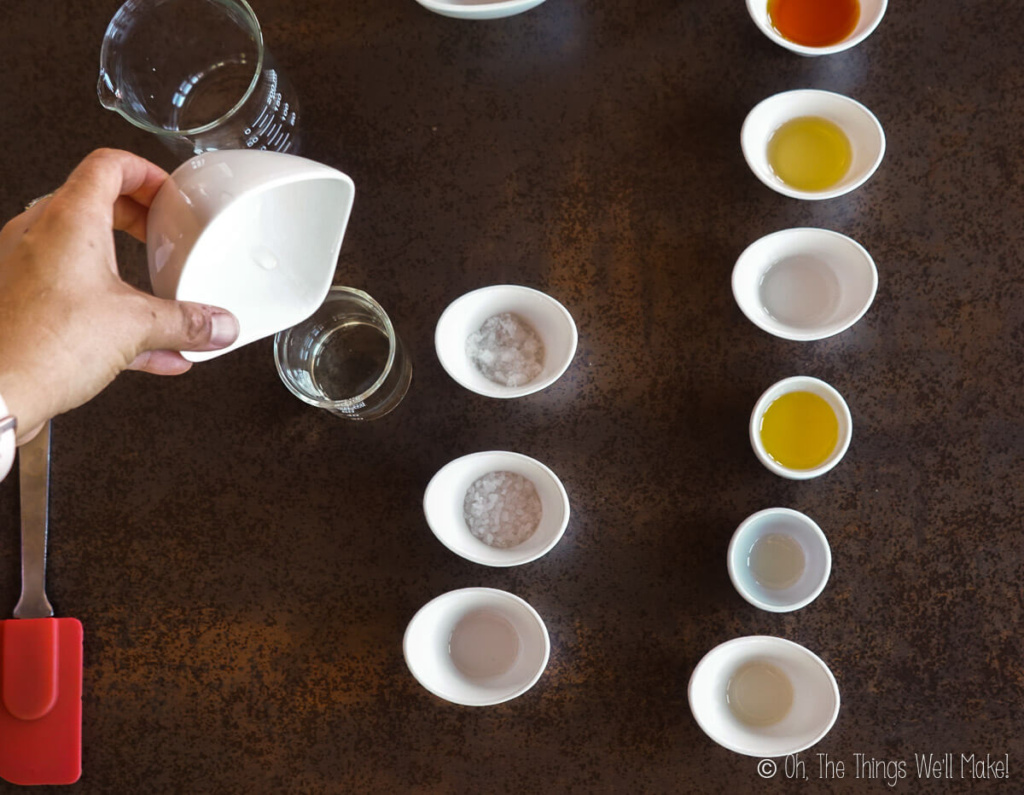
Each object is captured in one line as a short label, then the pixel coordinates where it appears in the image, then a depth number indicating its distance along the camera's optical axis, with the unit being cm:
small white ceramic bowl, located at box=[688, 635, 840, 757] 66
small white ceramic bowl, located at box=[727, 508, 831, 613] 67
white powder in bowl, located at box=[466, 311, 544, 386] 69
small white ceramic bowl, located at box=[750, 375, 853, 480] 67
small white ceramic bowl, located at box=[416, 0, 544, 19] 67
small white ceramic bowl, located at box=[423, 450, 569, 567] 66
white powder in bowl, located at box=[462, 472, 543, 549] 69
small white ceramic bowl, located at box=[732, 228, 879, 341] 67
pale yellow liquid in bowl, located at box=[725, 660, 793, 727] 69
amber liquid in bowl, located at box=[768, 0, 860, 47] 69
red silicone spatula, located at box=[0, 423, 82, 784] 69
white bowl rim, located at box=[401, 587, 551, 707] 65
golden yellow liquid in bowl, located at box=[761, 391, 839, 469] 68
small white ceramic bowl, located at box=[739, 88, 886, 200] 67
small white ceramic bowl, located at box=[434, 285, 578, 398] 66
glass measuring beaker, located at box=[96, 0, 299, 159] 68
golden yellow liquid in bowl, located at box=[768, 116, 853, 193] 70
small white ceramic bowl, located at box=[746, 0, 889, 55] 67
